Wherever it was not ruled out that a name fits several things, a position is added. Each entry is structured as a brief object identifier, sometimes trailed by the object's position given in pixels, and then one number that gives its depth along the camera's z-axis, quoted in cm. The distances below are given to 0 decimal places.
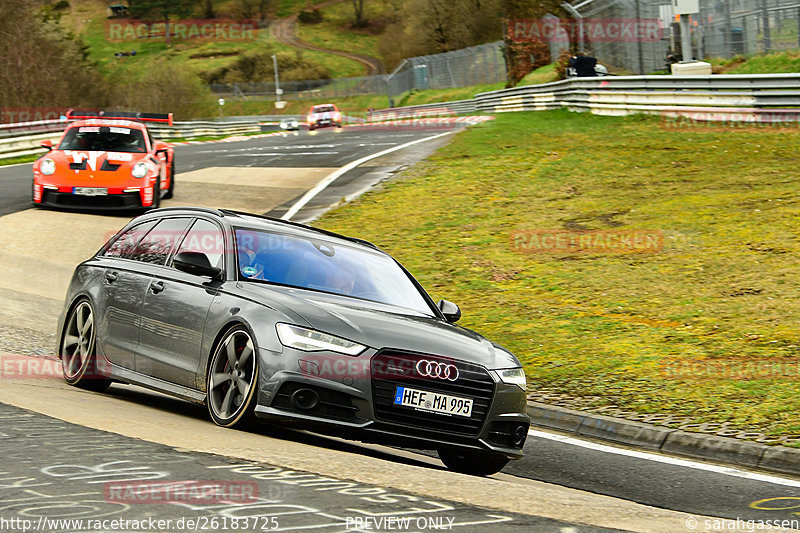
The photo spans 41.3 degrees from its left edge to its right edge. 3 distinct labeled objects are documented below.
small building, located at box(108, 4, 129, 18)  15812
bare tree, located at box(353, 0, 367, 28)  15845
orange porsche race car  1841
